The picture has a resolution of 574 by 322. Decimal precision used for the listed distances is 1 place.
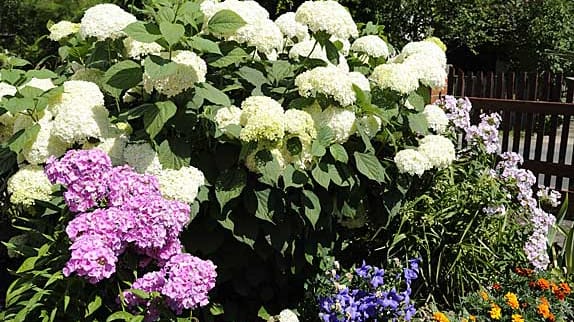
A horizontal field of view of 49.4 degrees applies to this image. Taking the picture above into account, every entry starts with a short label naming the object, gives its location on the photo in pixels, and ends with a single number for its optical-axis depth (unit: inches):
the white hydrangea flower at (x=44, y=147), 89.4
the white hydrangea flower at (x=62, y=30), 114.0
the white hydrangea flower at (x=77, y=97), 88.7
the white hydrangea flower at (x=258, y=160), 86.0
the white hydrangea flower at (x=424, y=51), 116.9
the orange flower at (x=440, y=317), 97.6
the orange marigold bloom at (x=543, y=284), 110.2
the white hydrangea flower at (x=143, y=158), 85.7
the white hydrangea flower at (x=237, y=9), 98.1
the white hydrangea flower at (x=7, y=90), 96.3
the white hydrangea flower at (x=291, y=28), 118.5
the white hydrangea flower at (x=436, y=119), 114.7
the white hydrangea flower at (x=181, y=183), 81.0
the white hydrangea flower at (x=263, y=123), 82.8
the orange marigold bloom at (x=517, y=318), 100.8
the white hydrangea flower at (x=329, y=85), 92.4
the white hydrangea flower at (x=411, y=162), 99.6
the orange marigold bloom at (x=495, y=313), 100.9
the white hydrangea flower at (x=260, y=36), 97.4
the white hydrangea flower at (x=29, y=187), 87.9
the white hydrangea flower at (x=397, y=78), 100.0
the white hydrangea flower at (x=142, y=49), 89.1
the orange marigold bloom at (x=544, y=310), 103.5
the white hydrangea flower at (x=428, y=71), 107.7
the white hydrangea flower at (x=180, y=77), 84.4
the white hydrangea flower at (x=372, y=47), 116.6
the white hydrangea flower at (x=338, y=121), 93.8
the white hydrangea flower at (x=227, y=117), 89.2
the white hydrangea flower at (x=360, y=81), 101.6
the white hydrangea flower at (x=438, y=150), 104.2
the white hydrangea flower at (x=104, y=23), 91.2
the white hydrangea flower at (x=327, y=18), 96.6
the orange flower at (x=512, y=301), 103.5
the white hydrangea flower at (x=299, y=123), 86.8
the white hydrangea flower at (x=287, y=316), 94.0
